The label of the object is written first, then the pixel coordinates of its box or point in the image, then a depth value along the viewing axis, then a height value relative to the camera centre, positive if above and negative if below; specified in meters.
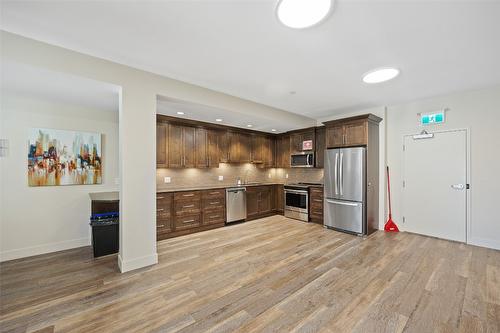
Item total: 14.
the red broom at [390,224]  4.37 -1.30
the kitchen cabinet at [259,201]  5.46 -0.99
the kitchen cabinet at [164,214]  3.94 -0.94
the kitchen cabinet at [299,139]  5.59 +0.76
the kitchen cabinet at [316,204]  5.01 -0.98
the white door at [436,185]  3.72 -0.41
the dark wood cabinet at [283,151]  6.19 +0.44
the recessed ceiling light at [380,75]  2.83 +1.32
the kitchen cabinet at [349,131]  4.17 +0.75
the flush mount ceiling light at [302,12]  1.65 +1.32
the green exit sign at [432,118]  3.88 +0.90
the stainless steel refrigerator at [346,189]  4.12 -0.53
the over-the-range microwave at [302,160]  5.51 +0.15
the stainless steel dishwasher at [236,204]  4.96 -0.96
